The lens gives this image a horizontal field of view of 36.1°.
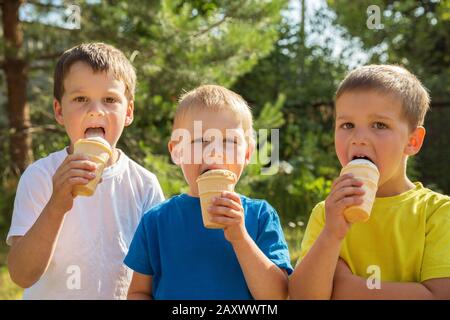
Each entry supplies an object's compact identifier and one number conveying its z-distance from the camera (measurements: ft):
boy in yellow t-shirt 7.27
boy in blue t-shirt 7.44
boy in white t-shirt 9.11
